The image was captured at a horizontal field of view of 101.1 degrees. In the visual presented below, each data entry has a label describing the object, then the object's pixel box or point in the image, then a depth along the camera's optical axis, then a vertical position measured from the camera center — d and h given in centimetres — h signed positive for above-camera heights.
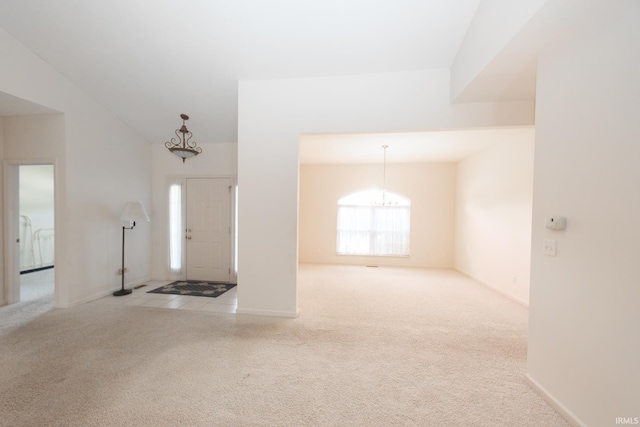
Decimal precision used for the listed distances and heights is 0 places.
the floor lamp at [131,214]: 417 -15
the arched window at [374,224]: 696 -43
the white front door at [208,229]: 503 -45
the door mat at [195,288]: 434 -144
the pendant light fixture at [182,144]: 388 +111
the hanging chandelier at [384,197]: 693 +30
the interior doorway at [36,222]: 575 -43
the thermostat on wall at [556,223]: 180 -9
